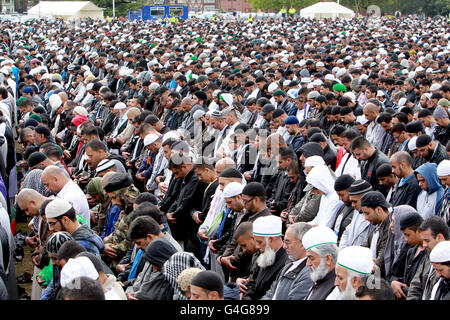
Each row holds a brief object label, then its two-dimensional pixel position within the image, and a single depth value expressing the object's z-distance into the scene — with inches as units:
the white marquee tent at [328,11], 1800.0
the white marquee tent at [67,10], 1914.4
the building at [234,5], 3358.8
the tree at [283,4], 2384.4
